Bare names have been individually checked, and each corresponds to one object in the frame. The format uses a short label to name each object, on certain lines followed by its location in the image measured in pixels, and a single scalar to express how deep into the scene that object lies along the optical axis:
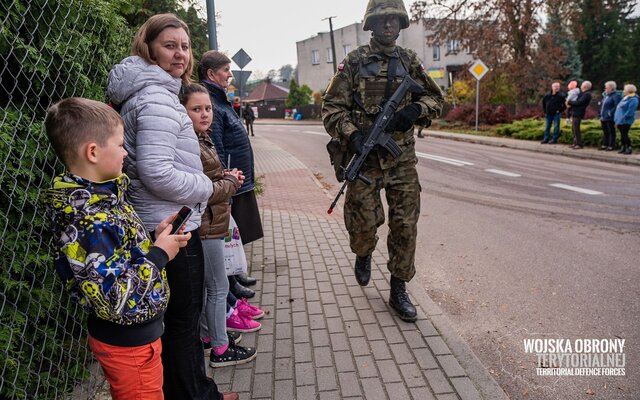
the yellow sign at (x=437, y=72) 40.29
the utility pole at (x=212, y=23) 6.40
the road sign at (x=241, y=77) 11.50
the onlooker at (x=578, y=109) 13.32
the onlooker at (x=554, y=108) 14.51
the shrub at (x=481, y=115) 22.61
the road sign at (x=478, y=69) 19.47
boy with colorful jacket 1.66
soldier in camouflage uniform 3.61
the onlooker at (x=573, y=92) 13.76
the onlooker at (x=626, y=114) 11.62
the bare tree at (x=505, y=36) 22.66
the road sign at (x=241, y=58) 11.59
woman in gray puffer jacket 2.02
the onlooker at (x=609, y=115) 12.27
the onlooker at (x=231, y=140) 3.31
